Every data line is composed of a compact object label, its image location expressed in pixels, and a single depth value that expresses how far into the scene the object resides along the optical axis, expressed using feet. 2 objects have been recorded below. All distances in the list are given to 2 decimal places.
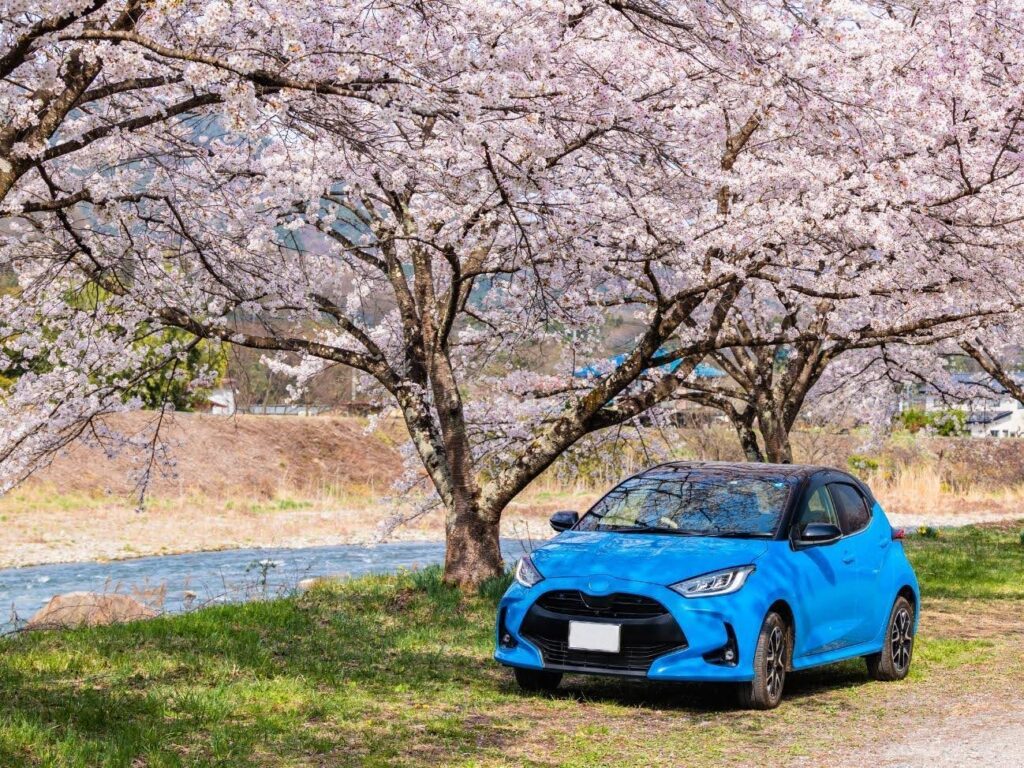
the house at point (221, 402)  197.64
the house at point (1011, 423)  355.15
